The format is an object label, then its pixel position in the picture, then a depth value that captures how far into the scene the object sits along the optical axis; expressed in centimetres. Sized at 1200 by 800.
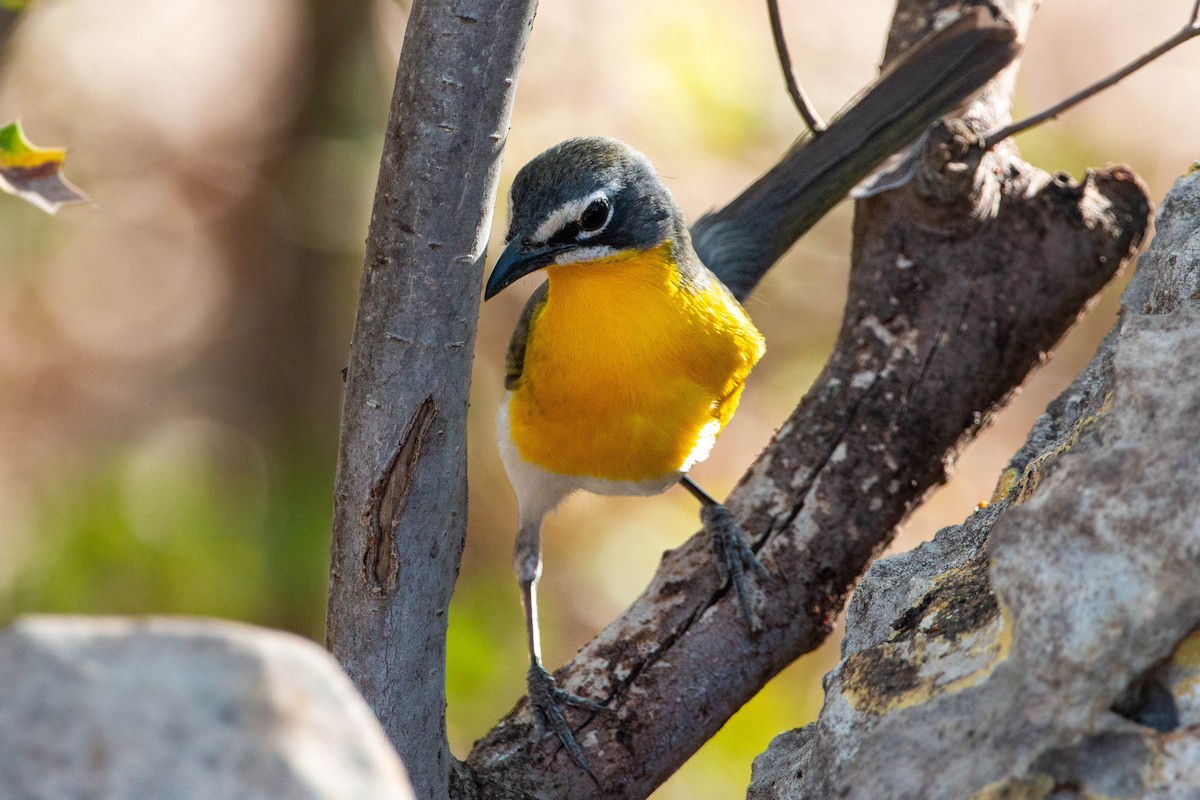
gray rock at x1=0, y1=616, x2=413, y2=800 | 280
